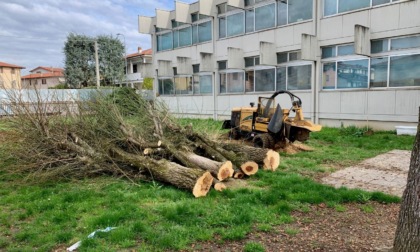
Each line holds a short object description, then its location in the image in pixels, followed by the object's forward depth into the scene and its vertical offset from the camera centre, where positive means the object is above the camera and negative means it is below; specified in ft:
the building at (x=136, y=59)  142.82 +19.28
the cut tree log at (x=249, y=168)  21.83 -4.79
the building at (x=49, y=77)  135.85 +12.23
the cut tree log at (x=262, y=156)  24.04 -4.37
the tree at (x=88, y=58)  118.42 +17.01
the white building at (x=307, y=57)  39.63 +6.69
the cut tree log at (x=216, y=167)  19.98 -4.38
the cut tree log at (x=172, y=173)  18.08 -4.46
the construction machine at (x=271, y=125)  28.18 -2.48
